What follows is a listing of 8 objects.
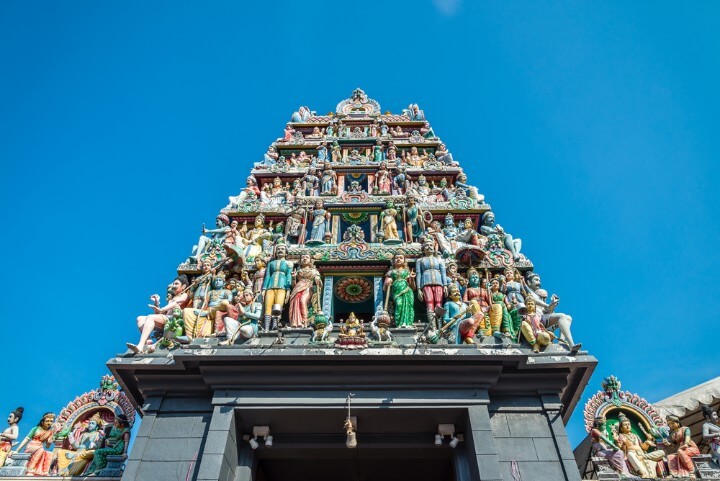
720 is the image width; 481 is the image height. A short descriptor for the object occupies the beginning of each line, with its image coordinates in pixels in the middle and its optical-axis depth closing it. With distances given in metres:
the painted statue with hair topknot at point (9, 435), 11.67
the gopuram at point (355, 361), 10.48
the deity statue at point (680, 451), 11.32
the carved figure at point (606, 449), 11.35
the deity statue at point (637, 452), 11.36
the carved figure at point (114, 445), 11.43
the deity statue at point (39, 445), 11.43
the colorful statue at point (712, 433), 11.59
